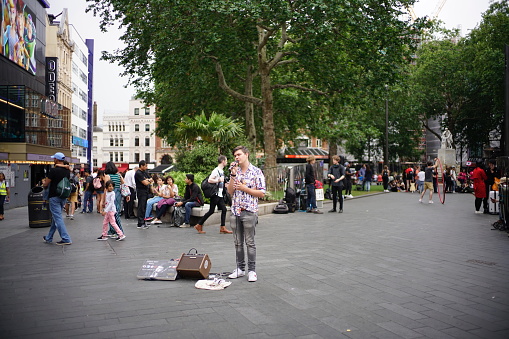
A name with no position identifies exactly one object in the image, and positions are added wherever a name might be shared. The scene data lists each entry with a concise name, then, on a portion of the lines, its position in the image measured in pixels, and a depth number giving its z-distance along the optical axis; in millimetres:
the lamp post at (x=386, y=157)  38734
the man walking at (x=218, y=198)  11266
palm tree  17109
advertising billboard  27328
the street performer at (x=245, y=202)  6344
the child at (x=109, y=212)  10305
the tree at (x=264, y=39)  19344
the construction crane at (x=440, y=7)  137125
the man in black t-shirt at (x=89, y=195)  18094
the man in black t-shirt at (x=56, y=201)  9539
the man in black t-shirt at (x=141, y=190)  12352
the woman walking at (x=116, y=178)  14166
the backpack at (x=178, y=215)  12812
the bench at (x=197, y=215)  12961
